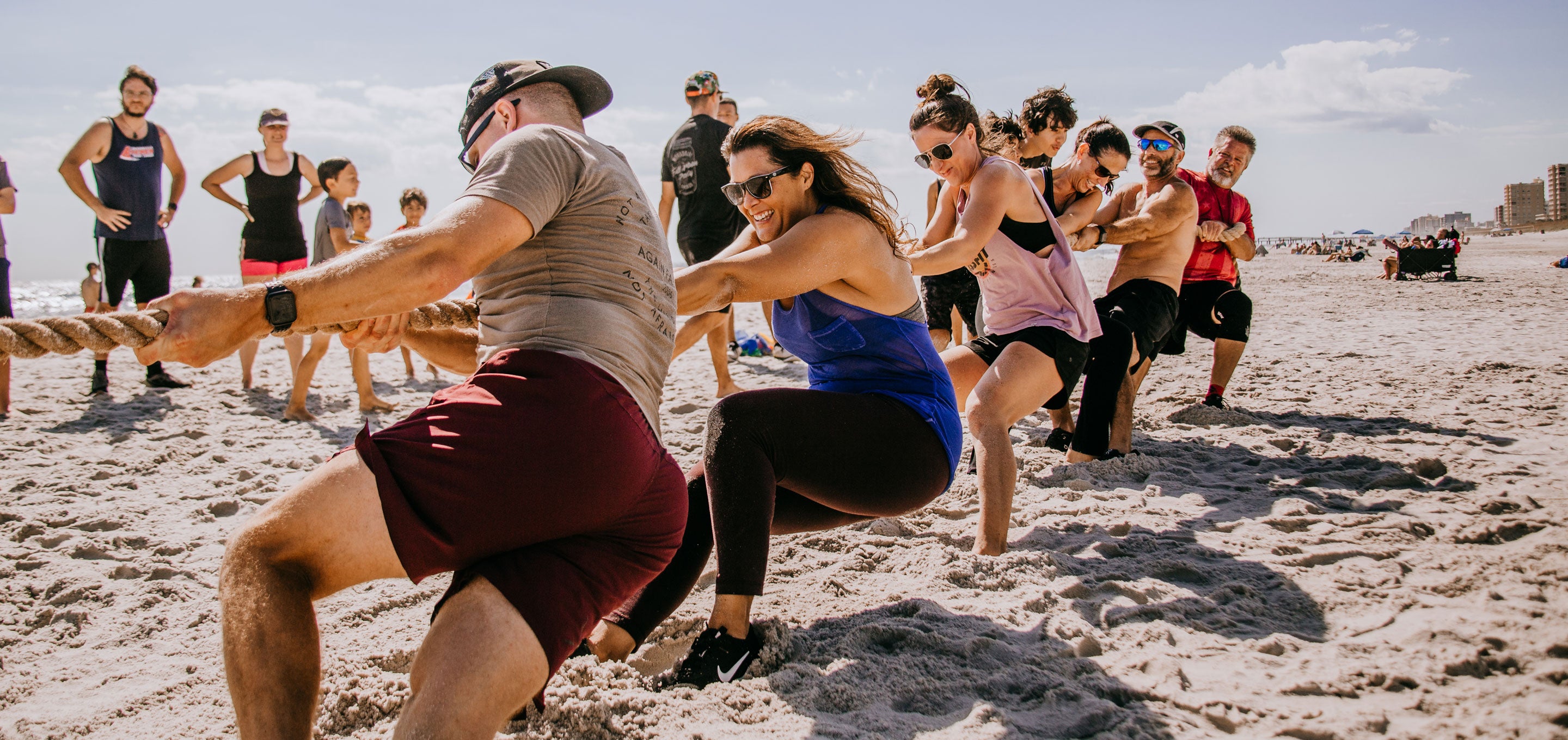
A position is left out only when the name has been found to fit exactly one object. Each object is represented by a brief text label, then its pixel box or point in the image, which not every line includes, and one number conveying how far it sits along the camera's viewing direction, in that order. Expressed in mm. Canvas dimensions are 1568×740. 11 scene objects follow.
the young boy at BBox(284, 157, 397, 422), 5859
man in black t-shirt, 6414
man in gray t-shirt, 1417
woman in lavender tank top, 3207
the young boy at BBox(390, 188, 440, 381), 7035
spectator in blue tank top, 6137
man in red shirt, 5305
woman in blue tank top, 2256
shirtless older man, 4020
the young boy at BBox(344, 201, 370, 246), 7055
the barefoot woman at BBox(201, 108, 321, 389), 6430
